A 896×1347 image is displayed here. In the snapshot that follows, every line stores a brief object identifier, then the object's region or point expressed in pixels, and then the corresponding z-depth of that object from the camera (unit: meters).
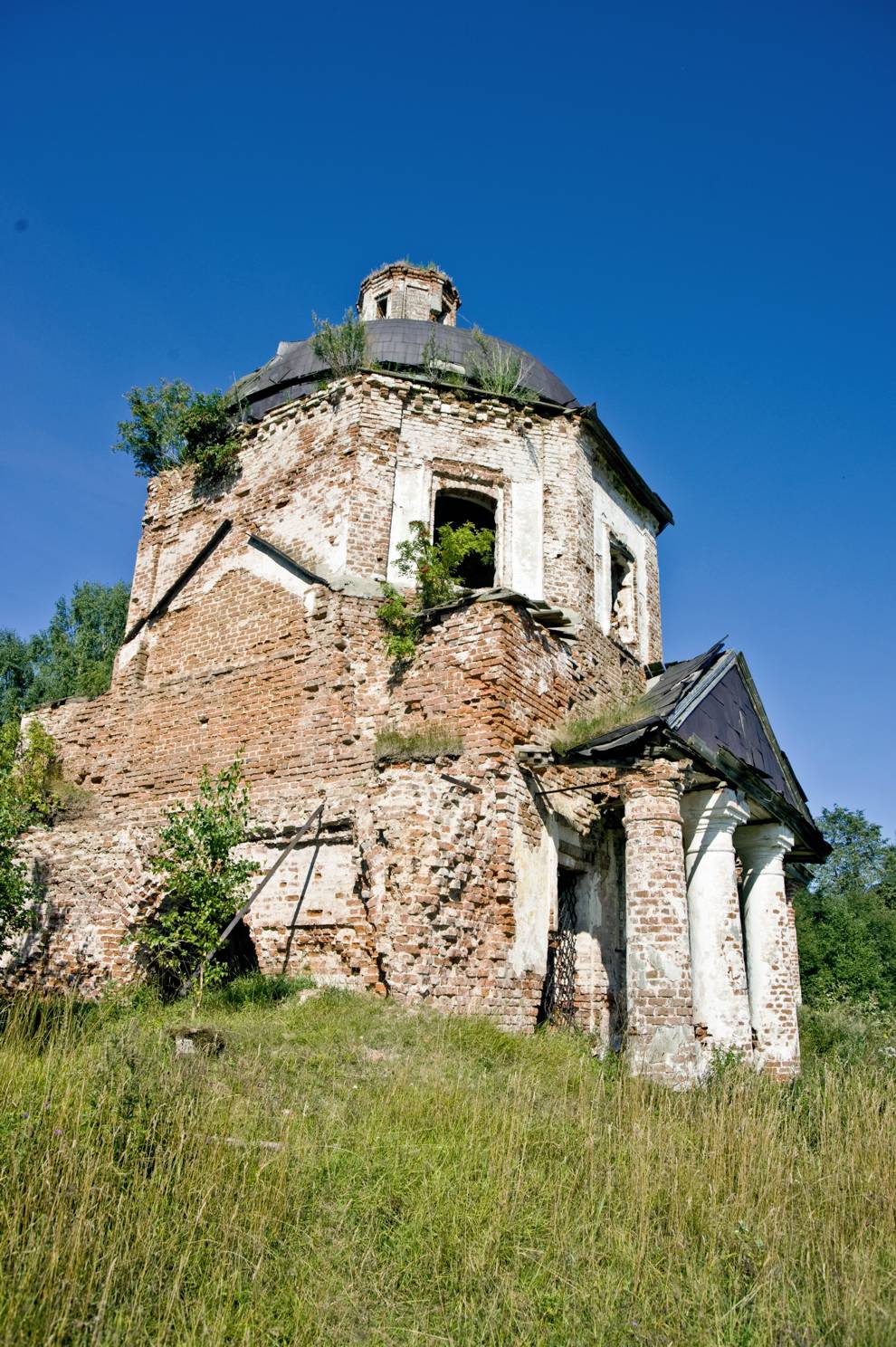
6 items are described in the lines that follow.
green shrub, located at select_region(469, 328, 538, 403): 13.07
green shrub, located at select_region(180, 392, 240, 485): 13.36
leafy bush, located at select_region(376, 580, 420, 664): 10.04
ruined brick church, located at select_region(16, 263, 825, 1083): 8.70
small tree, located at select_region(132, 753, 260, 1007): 8.95
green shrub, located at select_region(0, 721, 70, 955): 9.76
